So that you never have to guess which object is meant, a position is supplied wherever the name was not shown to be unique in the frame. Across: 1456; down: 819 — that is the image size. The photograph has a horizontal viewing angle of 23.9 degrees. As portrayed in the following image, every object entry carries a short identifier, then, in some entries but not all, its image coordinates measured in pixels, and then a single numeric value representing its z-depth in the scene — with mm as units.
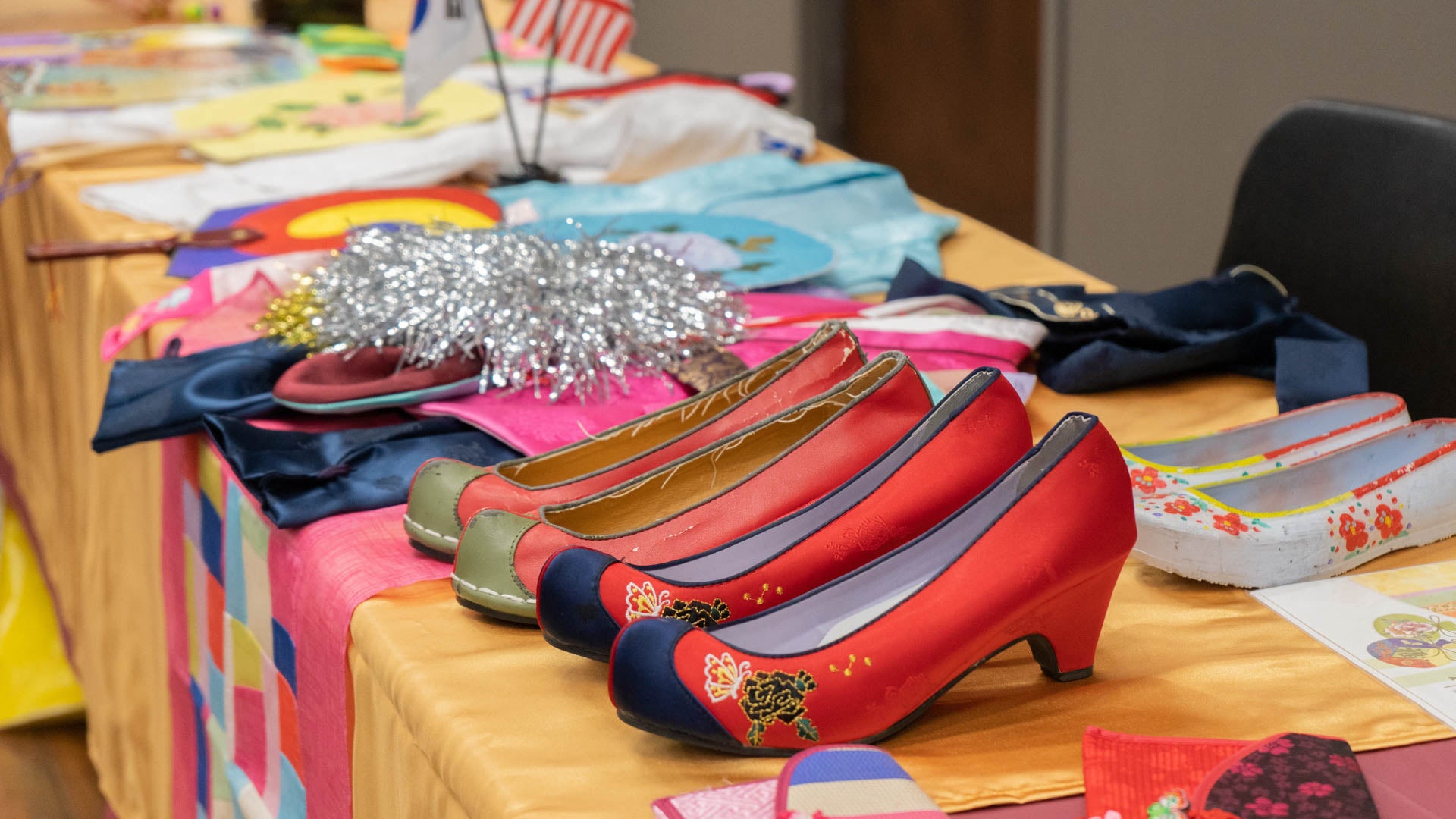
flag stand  2723
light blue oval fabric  2358
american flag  2831
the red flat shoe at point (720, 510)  1840
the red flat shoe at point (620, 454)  1913
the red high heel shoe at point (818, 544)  1778
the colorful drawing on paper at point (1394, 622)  1816
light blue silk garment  2504
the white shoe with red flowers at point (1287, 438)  1999
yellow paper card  2917
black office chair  2308
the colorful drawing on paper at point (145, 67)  3227
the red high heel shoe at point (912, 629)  1731
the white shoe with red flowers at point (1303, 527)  1893
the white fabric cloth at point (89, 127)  2864
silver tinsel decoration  2091
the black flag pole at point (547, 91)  2739
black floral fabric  1695
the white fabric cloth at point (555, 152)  2664
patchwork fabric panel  2018
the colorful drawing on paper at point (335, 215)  2460
